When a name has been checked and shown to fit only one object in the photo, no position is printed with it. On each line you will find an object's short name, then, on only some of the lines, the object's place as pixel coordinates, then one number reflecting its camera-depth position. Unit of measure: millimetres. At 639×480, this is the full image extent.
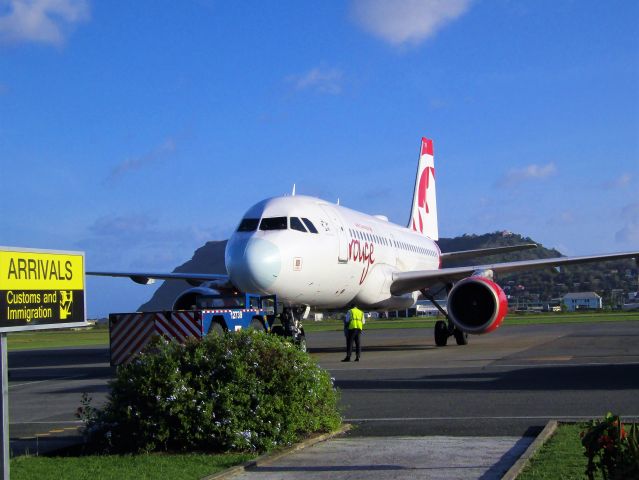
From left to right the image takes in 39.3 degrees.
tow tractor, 17562
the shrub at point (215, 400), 8680
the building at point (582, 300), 146500
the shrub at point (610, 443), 4888
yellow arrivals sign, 5551
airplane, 19547
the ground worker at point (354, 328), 21422
